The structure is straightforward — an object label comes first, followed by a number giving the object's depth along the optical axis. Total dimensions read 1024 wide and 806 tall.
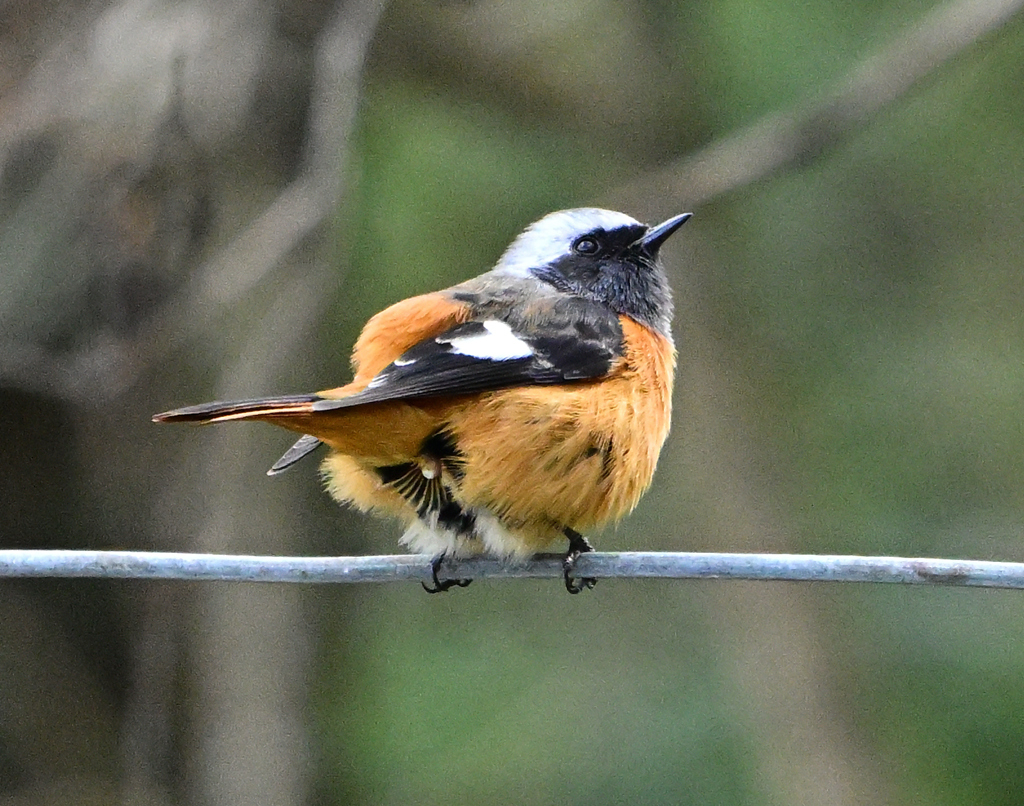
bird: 6.73
